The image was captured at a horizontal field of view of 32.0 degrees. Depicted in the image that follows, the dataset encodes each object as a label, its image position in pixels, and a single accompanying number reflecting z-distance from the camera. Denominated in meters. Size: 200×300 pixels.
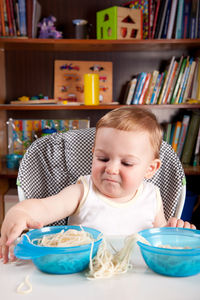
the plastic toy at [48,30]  2.62
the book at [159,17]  2.60
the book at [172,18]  2.59
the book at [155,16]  2.60
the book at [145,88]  2.69
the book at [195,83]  2.70
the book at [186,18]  2.61
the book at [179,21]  2.60
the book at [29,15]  2.52
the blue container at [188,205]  2.71
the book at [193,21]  2.60
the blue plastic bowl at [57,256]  0.63
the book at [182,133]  2.79
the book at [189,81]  2.68
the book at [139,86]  2.68
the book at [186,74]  2.68
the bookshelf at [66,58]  2.81
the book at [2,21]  2.50
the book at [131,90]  2.70
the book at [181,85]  2.68
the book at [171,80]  2.70
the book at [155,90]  2.70
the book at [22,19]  2.53
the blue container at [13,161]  2.74
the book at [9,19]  2.52
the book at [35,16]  2.54
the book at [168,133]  2.84
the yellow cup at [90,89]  2.65
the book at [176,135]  2.79
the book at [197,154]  2.75
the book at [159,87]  2.71
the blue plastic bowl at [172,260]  0.64
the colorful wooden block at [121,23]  2.55
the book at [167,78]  2.69
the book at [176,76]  2.70
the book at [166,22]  2.59
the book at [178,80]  2.68
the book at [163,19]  2.58
